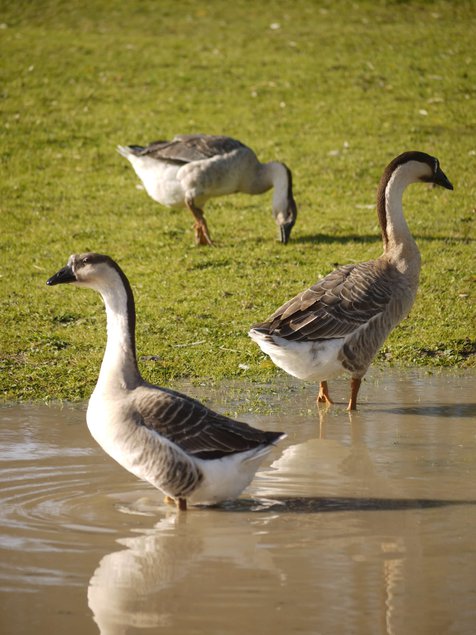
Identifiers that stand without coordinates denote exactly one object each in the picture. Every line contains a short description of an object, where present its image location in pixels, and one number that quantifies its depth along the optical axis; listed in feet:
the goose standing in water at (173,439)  39.83
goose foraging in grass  89.30
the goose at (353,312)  54.90
